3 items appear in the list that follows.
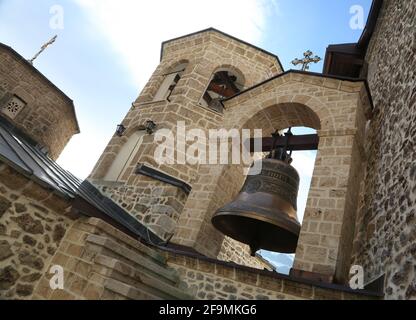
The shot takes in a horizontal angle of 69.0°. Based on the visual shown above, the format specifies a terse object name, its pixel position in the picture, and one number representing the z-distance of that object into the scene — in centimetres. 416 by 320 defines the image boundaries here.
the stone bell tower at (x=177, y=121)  540
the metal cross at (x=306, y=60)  597
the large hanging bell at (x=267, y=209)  373
